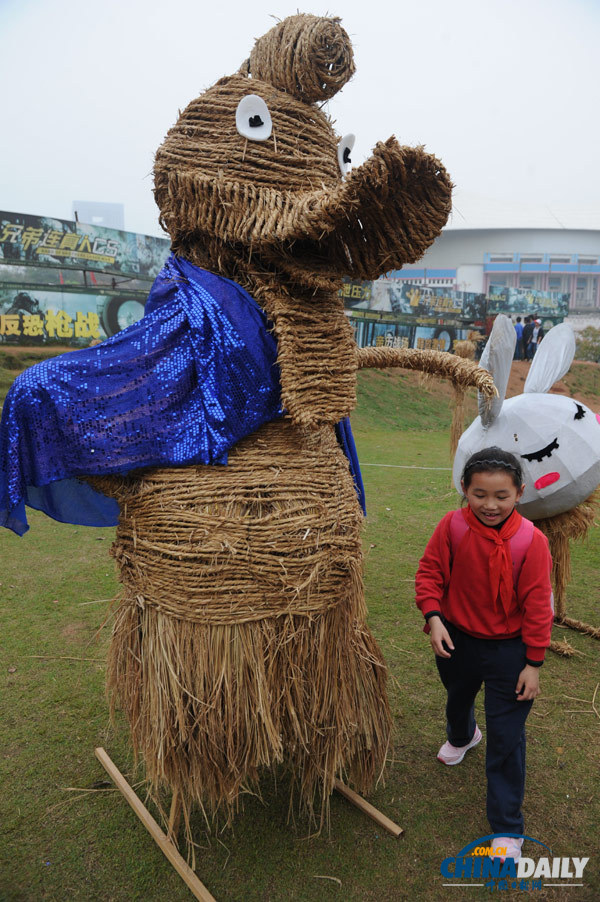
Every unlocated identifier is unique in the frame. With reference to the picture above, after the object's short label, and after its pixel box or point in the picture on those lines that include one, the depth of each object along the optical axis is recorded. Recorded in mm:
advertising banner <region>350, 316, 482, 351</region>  16578
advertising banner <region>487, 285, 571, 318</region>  22953
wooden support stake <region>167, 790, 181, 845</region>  1747
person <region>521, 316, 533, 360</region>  18942
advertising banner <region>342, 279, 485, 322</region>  17469
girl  1705
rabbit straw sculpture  2580
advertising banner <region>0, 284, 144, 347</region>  11695
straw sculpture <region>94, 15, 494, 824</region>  1620
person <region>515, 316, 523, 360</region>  17833
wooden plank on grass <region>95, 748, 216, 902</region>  1679
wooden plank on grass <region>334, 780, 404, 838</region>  1875
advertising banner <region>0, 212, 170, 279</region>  11852
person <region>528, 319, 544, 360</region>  19438
